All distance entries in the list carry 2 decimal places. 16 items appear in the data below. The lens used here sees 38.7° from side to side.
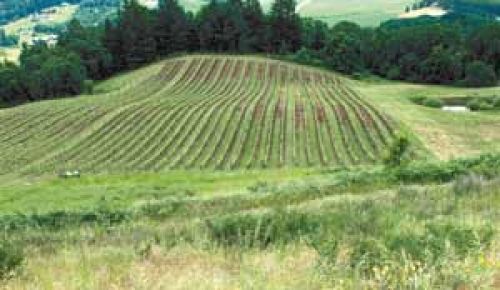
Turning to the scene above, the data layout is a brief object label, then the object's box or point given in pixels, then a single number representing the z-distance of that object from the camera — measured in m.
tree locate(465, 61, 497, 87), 109.00
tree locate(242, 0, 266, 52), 127.06
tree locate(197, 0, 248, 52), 126.44
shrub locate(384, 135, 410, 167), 40.06
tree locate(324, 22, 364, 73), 117.06
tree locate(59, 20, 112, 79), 118.12
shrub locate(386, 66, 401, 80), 116.62
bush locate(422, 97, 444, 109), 92.47
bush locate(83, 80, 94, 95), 104.44
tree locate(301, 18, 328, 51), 127.06
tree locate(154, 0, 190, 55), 126.75
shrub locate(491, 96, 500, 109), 89.69
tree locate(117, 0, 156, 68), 123.38
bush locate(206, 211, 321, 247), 13.34
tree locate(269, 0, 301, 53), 129.50
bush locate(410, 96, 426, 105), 94.70
